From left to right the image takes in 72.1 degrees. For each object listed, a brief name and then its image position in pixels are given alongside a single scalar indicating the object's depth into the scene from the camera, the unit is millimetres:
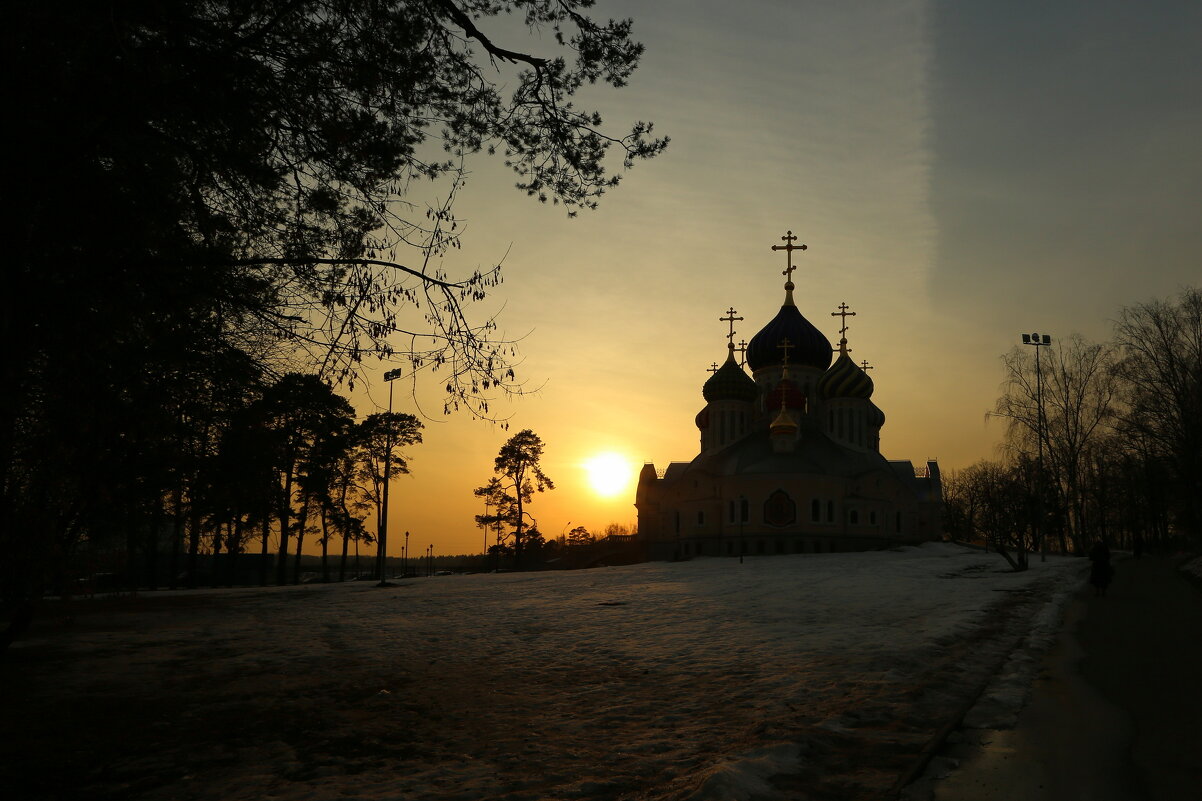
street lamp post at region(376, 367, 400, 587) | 35531
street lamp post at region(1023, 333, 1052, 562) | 34625
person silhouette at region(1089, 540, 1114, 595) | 19250
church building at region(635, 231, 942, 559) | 48688
